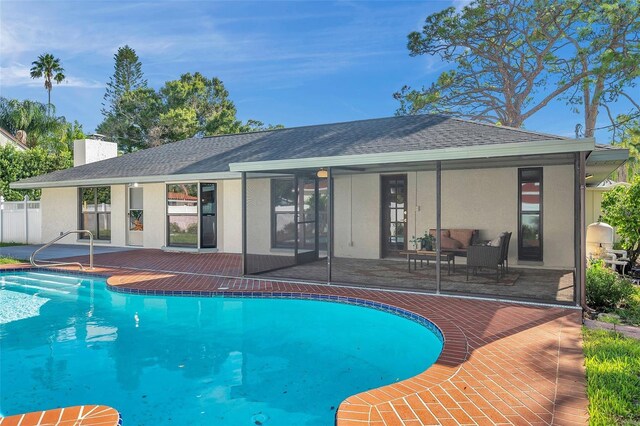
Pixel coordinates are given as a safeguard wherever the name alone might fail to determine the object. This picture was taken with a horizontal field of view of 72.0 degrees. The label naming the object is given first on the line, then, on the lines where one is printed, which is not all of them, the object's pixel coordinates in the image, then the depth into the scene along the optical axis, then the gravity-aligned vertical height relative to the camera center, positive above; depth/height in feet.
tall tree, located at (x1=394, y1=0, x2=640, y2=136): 57.36 +22.08
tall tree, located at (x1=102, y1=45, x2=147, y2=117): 107.52 +33.72
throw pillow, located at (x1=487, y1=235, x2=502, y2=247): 28.48 -2.13
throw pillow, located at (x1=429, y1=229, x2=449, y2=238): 36.29 -1.85
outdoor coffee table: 31.19 -3.18
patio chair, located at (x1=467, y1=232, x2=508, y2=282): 27.27 -2.87
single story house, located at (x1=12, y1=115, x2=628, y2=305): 25.76 +0.89
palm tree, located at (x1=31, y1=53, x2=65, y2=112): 127.54 +41.44
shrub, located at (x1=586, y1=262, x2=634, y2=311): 22.48 -4.25
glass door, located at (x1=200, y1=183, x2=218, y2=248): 45.62 -0.52
